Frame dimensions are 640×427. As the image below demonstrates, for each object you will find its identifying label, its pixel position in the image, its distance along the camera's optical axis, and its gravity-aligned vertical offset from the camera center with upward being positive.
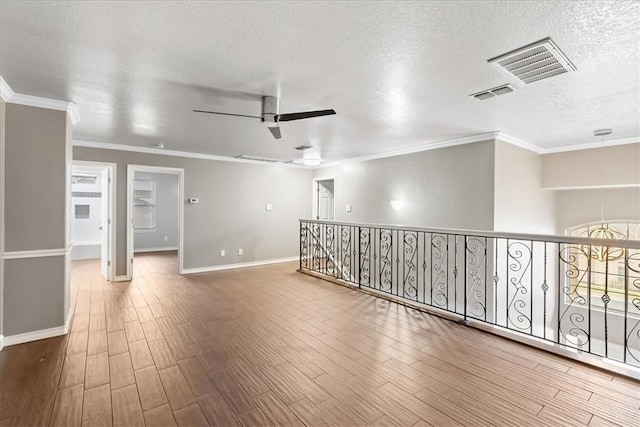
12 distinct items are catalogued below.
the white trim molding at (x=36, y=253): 3.04 -0.43
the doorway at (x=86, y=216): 7.98 -0.10
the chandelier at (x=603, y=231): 4.45 -0.26
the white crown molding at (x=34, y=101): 2.88 +1.16
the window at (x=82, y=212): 8.09 +0.01
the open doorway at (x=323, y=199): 8.23 +0.43
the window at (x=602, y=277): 5.76 -1.24
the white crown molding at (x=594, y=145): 4.76 +1.22
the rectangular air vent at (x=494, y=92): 2.83 +1.21
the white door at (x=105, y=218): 5.54 -0.10
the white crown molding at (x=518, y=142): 4.54 +1.21
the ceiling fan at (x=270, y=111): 3.05 +1.05
